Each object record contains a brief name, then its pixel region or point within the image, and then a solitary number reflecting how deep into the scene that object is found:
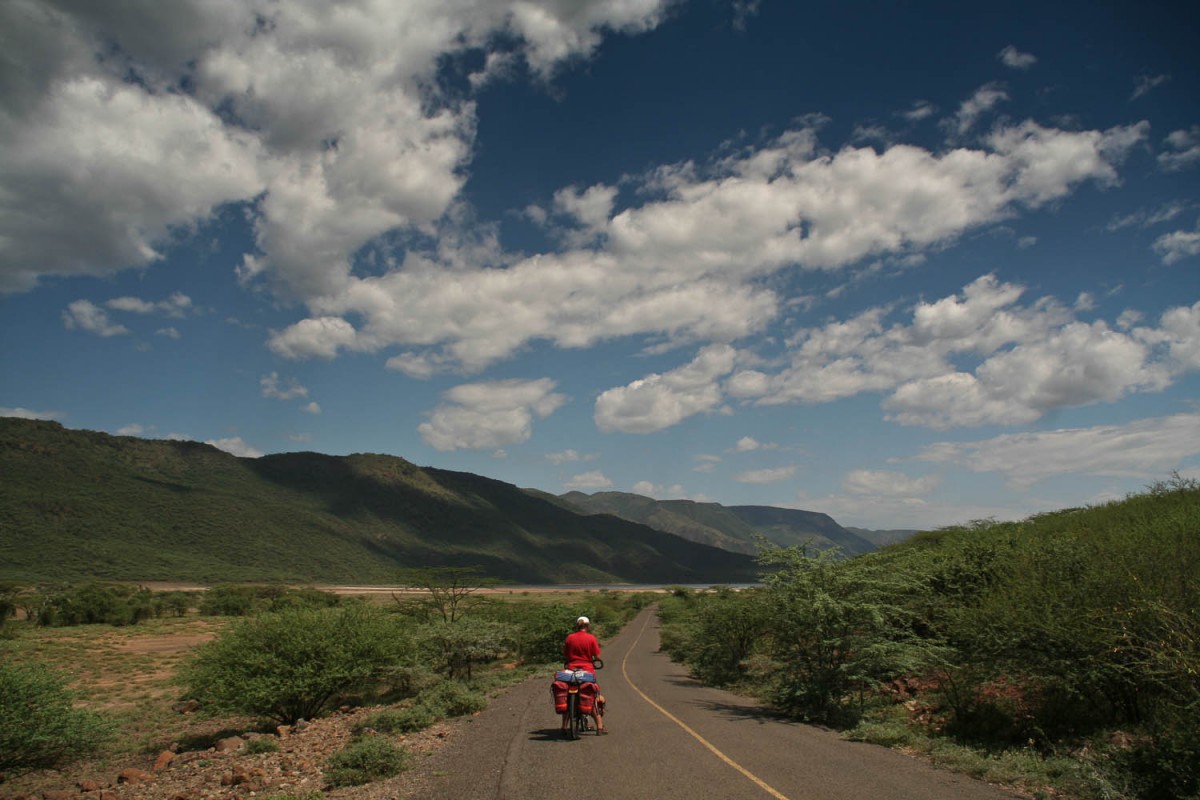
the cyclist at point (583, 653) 11.30
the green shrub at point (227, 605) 68.19
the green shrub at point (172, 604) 66.19
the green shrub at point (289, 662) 19.36
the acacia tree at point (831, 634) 15.12
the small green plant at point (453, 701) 16.59
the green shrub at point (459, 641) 26.94
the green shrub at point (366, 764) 10.14
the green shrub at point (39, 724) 17.33
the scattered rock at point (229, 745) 16.75
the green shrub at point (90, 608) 57.59
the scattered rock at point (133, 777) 15.32
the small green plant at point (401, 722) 14.70
